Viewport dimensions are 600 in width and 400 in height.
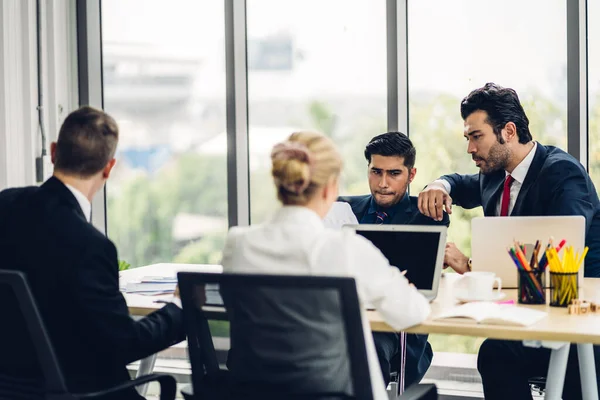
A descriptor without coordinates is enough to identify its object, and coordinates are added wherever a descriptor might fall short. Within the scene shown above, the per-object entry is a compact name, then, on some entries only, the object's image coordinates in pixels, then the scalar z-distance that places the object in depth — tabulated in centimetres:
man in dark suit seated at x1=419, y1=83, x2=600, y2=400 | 284
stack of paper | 282
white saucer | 251
